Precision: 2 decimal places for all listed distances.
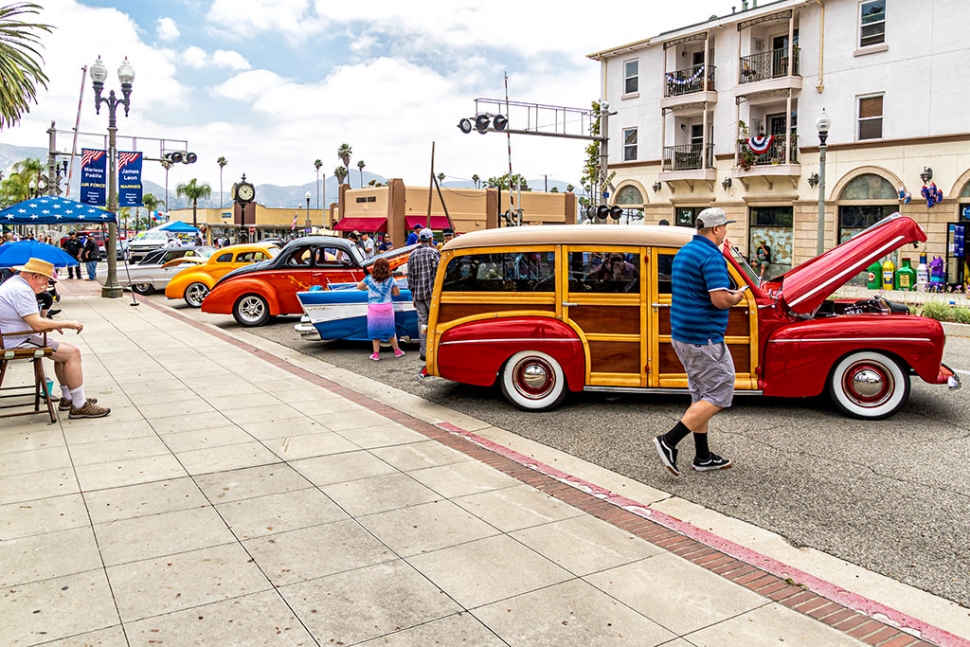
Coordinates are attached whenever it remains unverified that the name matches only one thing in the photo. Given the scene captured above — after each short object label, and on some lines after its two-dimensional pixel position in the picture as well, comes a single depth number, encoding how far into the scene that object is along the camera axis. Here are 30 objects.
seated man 7.04
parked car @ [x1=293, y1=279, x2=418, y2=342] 12.09
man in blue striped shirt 5.51
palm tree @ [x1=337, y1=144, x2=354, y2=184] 112.75
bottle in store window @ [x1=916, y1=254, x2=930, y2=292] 25.06
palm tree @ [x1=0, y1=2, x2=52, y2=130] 18.59
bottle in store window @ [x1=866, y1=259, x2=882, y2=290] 26.58
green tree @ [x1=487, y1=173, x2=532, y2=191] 78.20
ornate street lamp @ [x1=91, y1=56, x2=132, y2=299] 20.11
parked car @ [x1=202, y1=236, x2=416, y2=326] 15.52
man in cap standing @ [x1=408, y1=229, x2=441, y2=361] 10.70
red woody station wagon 7.38
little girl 11.16
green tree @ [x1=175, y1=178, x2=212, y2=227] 112.19
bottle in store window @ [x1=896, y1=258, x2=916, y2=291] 25.42
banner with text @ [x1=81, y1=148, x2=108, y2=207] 23.06
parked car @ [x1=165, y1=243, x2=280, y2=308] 19.17
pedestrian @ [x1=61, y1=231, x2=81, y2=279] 30.36
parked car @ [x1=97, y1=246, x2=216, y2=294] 22.91
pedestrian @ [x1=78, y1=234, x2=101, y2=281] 29.19
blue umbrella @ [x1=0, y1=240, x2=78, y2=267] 8.45
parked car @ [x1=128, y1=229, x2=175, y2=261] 44.42
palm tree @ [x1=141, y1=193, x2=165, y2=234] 111.82
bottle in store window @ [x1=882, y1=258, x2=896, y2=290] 25.94
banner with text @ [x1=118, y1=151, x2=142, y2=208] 25.38
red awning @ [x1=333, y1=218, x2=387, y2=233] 53.62
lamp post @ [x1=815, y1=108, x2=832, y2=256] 21.55
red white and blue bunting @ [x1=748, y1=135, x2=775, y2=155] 30.23
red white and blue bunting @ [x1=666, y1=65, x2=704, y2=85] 32.88
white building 25.62
